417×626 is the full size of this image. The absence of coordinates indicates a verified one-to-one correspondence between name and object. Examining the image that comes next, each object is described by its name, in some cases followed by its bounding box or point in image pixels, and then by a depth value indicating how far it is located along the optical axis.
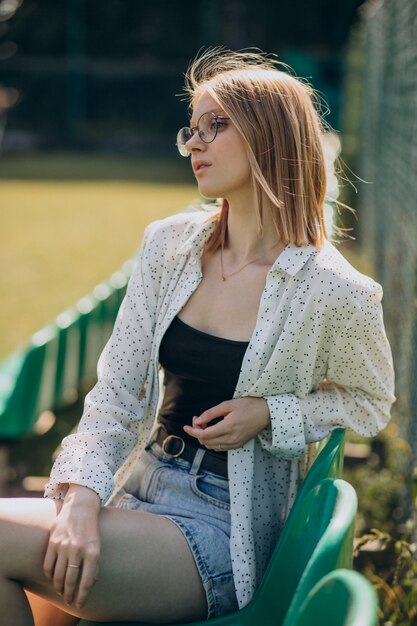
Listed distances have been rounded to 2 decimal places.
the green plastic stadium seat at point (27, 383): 4.29
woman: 2.41
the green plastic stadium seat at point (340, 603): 1.37
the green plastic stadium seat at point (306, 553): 1.72
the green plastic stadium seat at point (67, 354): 5.08
